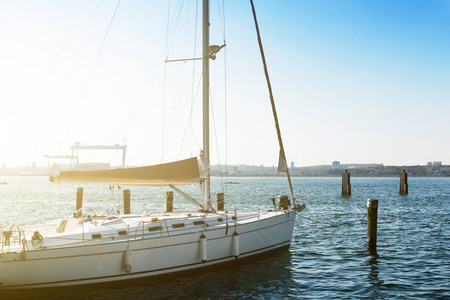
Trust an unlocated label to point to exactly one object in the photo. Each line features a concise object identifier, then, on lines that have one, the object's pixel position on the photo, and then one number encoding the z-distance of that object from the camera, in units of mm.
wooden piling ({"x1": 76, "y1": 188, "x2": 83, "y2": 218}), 26350
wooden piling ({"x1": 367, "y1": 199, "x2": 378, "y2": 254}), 17047
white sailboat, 10211
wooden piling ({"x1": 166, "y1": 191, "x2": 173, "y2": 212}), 23117
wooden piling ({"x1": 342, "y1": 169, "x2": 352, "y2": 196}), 54350
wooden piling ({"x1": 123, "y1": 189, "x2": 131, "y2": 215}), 23909
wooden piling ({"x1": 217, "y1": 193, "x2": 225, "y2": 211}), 24859
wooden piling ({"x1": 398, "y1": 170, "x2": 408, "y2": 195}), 57753
